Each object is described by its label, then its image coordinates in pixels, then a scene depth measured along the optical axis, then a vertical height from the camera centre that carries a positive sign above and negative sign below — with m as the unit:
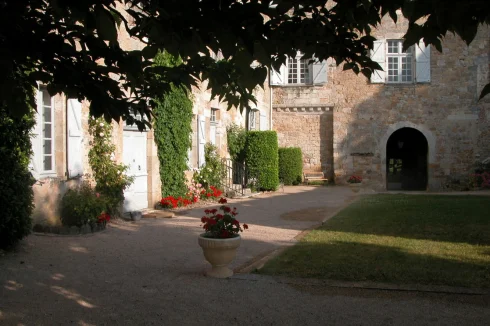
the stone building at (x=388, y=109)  17.70 +1.87
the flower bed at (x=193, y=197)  11.10 -0.80
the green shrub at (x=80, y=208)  7.94 -0.69
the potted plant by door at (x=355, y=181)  18.09 -0.67
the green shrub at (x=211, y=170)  13.01 -0.20
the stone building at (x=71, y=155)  7.88 +0.15
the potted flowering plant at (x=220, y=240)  5.23 -0.81
